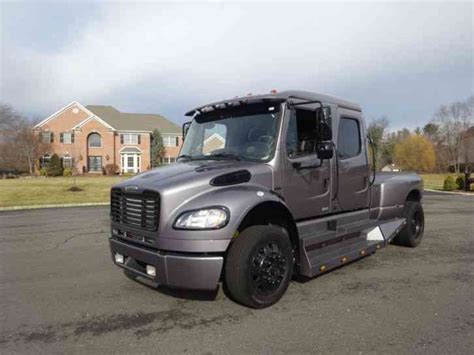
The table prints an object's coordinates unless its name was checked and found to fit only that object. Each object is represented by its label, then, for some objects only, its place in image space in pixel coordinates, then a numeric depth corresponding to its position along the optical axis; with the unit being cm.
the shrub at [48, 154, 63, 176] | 4250
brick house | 4616
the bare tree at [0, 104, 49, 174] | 4500
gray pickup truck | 371
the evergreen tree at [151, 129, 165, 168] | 5009
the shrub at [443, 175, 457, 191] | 2433
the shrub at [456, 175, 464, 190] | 2480
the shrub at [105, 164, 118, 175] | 4581
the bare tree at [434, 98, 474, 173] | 6431
